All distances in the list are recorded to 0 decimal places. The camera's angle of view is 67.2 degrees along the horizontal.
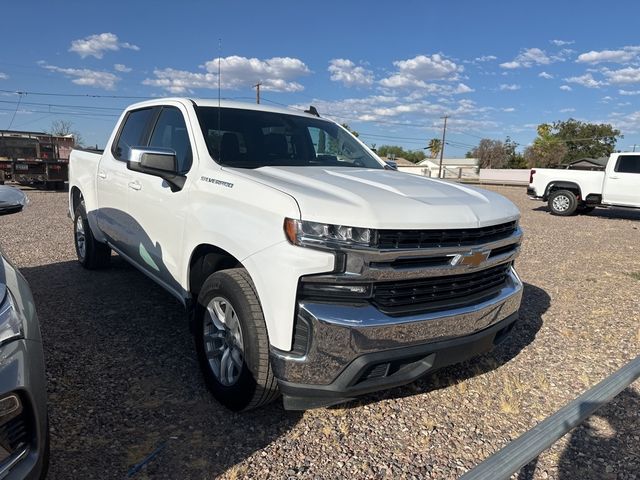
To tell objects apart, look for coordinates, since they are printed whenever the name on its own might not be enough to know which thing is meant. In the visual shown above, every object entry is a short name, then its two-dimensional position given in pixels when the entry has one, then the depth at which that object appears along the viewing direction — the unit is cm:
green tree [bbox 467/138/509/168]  9232
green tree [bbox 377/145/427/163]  13069
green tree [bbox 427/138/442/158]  11381
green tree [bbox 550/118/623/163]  7481
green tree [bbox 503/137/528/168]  8281
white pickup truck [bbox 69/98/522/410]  233
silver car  166
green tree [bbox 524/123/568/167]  7488
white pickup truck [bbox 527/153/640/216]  1367
